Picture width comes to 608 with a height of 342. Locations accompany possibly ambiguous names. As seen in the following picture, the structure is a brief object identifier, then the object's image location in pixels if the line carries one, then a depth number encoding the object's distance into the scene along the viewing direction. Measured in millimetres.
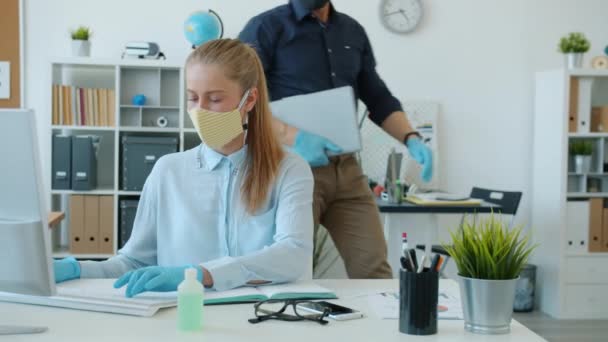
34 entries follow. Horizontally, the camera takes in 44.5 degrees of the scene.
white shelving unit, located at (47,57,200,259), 4164
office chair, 3969
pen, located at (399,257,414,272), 1264
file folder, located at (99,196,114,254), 4180
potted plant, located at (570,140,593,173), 4457
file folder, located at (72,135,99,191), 4117
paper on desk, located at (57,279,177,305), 1398
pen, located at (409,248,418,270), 1271
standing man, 2488
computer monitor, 1164
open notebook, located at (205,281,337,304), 1436
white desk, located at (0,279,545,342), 1211
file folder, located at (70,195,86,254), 4164
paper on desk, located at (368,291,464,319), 1372
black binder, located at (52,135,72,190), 4105
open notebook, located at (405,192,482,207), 3758
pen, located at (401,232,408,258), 1276
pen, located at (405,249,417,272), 1266
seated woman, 1713
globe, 4012
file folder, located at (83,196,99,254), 4176
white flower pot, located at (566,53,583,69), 4508
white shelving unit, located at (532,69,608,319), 4430
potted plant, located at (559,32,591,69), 4500
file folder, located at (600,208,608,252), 4512
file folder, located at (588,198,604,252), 4488
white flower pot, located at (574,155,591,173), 4453
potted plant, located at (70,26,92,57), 4191
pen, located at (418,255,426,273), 1266
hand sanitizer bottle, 1237
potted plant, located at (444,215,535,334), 1245
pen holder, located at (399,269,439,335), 1241
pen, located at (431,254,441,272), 1258
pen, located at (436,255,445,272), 1263
